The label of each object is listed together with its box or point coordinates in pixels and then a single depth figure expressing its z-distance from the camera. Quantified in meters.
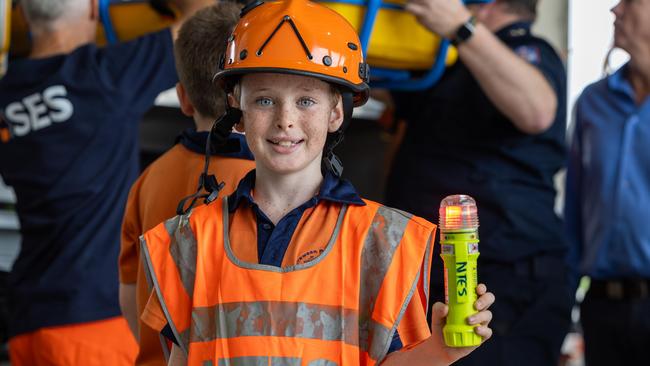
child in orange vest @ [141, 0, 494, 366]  1.80
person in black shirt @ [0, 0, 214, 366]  3.23
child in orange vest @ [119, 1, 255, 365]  2.30
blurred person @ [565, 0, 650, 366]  3.70
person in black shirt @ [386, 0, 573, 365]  3.32
